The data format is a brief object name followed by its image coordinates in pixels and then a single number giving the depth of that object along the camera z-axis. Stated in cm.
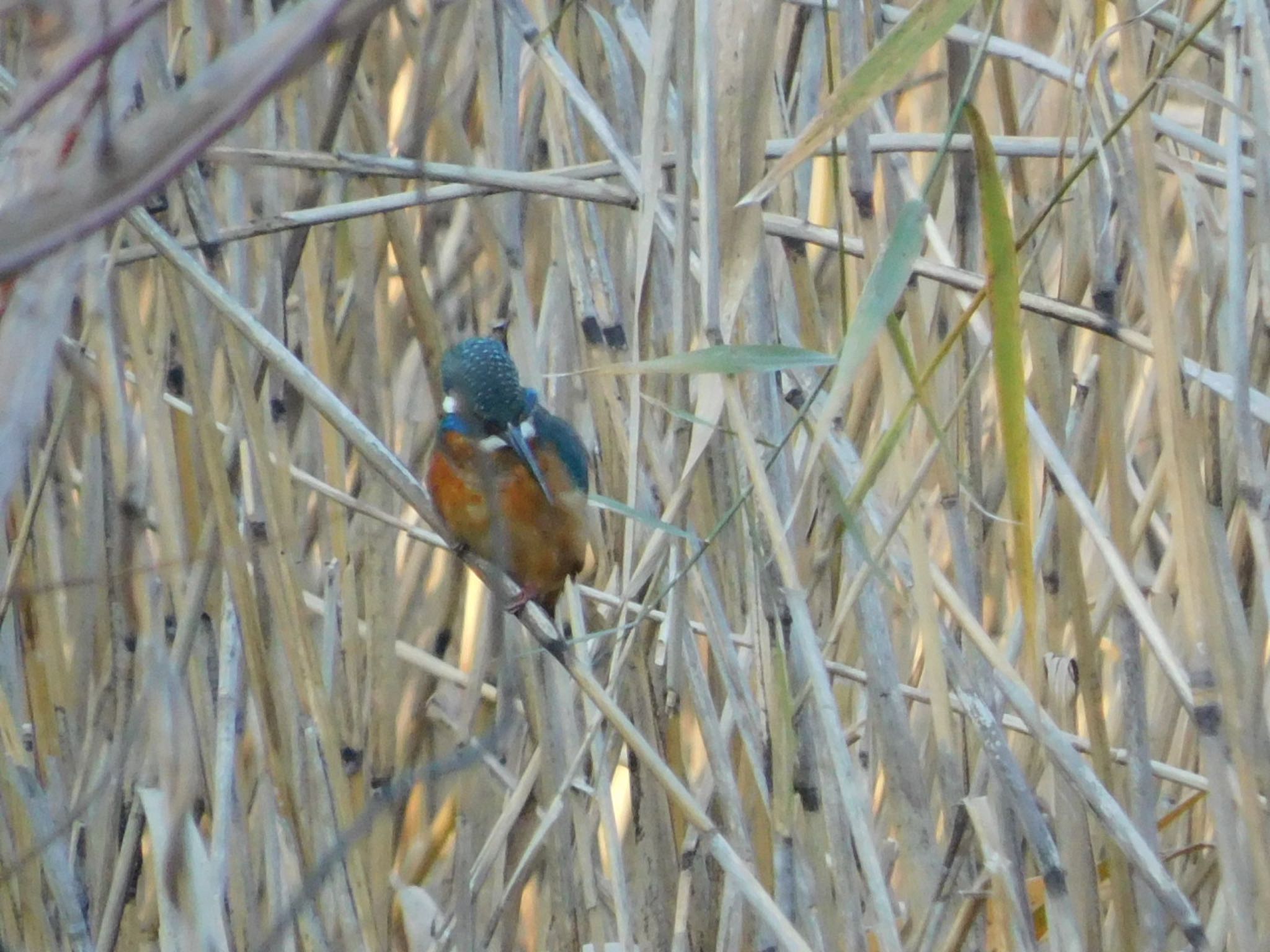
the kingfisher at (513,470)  1173
